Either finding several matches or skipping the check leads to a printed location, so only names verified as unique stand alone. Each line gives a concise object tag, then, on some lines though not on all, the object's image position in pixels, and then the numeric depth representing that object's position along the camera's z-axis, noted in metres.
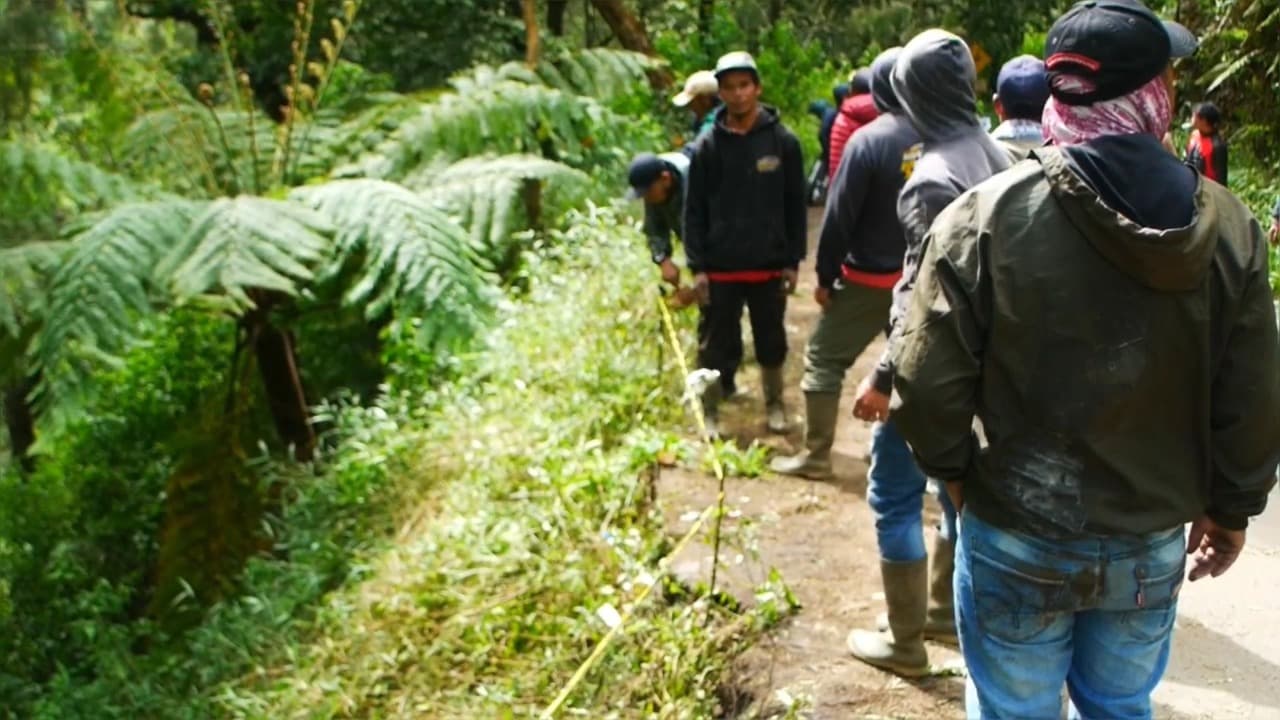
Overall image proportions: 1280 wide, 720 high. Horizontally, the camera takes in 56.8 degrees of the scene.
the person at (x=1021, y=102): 3.41
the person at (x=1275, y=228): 6.34
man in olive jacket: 2.09
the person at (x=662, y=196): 5.57
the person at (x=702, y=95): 6.80
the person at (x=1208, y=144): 8.03
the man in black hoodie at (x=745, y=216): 5.50
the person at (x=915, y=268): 3.11
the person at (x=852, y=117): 5.63
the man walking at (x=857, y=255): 4.32
